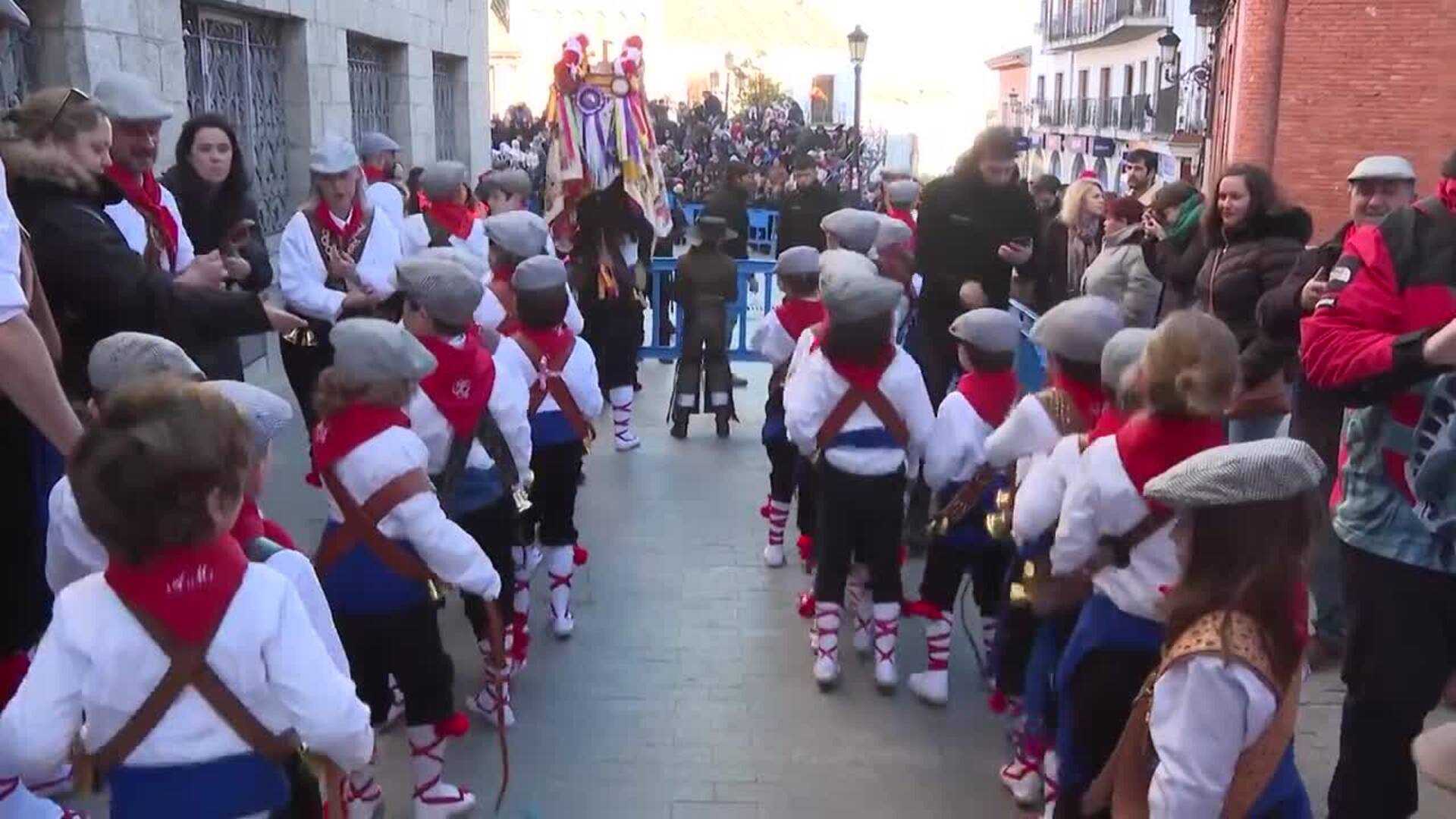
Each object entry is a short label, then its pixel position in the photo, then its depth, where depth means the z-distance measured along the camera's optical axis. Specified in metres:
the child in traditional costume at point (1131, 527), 2.87
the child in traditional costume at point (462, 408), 3.85
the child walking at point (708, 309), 7.73
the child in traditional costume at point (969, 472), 4.30
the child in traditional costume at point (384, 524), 3.19
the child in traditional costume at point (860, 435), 4.35
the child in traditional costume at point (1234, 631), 2.28
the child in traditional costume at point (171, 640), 2.07
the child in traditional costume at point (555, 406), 4.89
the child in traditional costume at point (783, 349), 5.83
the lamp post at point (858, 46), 17.80
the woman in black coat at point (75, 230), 3.26
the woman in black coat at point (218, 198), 4.77
